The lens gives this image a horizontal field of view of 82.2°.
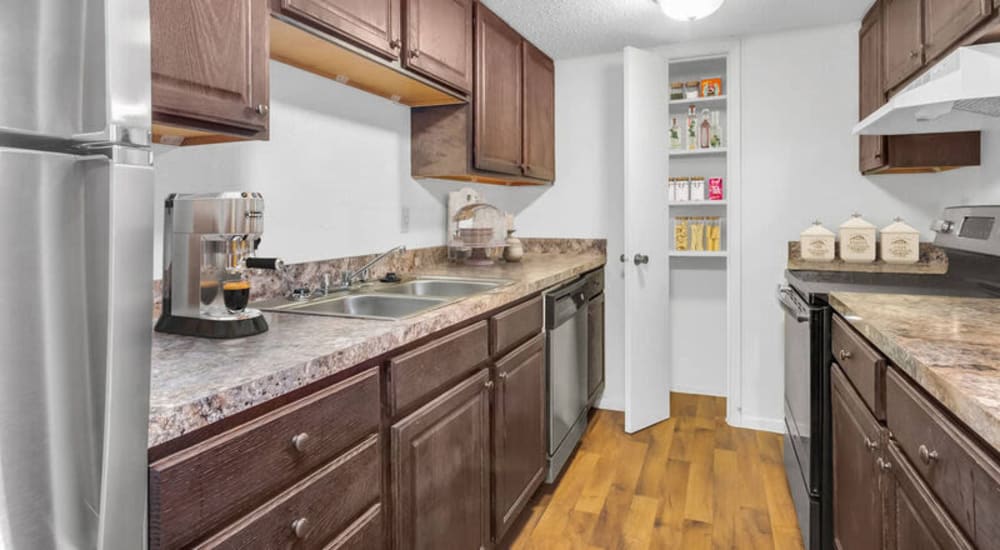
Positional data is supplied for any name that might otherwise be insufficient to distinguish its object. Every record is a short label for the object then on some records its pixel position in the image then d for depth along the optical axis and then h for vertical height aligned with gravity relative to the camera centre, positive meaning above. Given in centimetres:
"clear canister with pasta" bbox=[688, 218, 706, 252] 360 +23
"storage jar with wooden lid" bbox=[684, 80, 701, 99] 358 +114
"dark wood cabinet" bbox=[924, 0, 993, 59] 174 +83
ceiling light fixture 239 +112
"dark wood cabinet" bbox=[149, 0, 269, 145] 114 +44
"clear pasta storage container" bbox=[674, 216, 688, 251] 365 +24
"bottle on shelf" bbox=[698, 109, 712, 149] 352 +86
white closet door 303 +19
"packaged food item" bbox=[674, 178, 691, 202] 360 +51
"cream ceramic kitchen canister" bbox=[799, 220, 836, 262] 299 +14
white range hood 151 +51
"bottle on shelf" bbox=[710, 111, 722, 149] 351 +84
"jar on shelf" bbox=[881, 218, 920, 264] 283 +13
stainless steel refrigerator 50 +0
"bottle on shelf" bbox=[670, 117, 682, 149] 362 +84
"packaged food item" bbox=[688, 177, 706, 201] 358 +51
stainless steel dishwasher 242 -45
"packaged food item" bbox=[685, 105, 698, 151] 355 +88
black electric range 190 -16
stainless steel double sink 172 -9
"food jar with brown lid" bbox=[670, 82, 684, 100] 370 +118
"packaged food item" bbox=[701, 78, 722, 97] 354 +114
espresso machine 118 +2
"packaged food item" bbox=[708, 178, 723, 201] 356 +51
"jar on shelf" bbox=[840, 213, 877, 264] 290 +15
